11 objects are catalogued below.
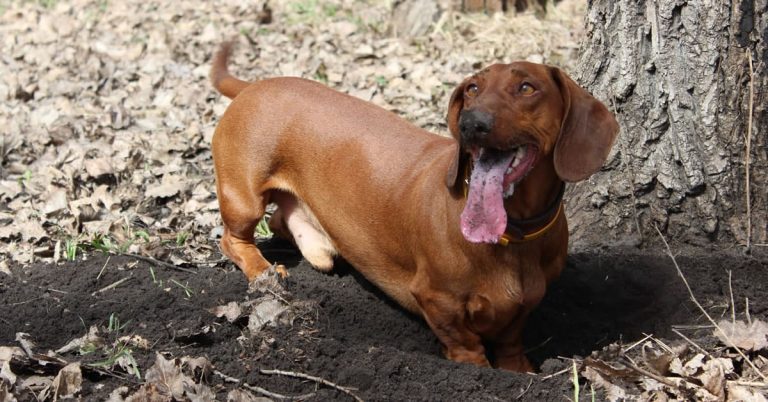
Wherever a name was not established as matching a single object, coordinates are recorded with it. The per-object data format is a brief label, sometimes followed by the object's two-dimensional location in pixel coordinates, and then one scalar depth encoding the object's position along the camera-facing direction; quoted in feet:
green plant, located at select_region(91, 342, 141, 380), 10.34
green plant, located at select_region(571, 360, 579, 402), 10.18
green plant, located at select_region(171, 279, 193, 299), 13.24
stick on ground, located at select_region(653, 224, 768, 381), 10.50
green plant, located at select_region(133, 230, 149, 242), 16.00
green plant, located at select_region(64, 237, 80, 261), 15.05
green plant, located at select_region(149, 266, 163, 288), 13.66
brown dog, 10.77
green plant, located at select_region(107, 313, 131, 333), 11.93
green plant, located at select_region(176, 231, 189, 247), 15.85
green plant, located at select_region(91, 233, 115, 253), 15.34
